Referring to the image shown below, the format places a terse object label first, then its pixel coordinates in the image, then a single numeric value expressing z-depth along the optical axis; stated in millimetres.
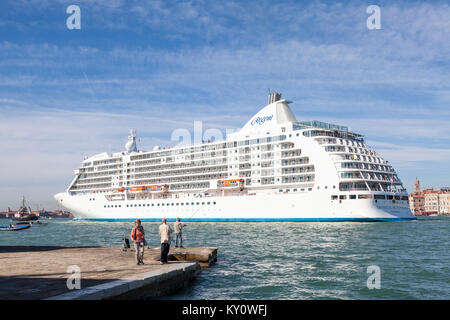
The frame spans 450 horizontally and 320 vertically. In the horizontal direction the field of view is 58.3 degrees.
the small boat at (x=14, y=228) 57050
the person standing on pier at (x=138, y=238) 15758
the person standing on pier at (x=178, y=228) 22812
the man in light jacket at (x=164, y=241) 16672
